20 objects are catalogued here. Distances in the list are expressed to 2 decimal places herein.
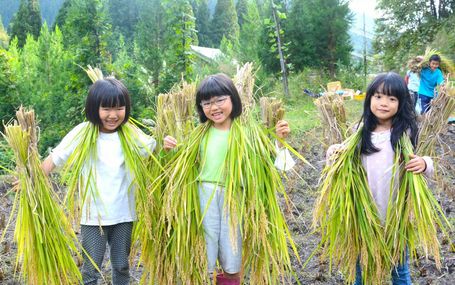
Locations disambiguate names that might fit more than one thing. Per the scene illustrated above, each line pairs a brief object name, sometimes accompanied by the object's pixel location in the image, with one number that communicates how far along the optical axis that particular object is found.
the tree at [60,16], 27.95
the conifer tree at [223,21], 35.87
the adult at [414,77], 6.63
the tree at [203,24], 37.06
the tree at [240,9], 39.90
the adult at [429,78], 6.34
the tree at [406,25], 18.34
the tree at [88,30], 8.39
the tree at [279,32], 11.59
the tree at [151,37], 9.87
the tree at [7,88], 12.22
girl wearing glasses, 2.23
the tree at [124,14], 39.28
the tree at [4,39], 31.20
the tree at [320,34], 13.15
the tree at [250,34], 15.79
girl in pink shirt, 2.16
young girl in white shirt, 2.28
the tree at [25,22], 30.44
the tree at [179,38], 8.73
